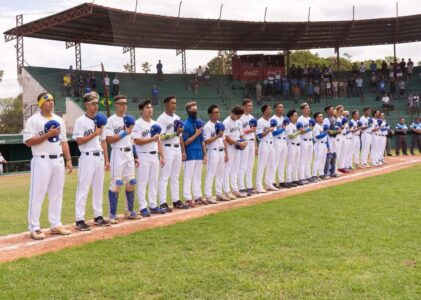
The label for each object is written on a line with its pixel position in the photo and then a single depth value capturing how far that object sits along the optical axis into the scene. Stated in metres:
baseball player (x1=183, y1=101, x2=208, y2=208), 8.69
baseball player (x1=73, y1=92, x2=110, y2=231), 6.70
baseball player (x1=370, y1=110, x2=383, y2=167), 16.08
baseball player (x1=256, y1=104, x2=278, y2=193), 10.34
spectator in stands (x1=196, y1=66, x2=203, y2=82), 32.38
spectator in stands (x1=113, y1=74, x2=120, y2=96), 27.86
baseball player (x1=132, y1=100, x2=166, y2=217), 7.68
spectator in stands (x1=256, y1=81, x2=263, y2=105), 30.25
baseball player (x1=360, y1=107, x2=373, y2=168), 15.41
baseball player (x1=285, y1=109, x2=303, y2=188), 11.18
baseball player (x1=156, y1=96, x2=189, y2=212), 8.19
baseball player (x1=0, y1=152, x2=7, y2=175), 19.88
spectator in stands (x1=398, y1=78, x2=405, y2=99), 30.19
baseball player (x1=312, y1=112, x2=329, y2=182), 12.37
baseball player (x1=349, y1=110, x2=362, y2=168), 14.48
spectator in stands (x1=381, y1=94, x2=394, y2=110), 27.73
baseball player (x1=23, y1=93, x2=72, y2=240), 6.16
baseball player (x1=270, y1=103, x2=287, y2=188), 10.63
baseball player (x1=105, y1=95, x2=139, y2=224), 7.17
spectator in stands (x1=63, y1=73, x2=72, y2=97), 27.31
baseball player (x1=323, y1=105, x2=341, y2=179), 12.81
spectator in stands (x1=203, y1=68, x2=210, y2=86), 32.56
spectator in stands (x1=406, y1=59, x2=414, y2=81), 31.77
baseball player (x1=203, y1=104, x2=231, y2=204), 9.09
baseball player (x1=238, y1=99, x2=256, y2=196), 9.98
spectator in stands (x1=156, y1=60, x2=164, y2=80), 32.12
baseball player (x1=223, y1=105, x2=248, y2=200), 9.59
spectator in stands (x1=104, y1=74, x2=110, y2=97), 26.32
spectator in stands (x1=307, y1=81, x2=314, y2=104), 29.98
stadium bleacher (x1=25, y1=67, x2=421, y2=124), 27.70
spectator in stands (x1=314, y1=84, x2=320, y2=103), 29.92
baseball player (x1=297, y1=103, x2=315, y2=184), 11.60
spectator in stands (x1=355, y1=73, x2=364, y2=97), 30.48
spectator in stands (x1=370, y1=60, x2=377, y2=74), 32.81
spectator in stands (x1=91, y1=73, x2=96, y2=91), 27.28
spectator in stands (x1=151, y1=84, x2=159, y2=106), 27.10
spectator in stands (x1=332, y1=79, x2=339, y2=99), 30.14
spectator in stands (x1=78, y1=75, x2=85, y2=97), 26.87
